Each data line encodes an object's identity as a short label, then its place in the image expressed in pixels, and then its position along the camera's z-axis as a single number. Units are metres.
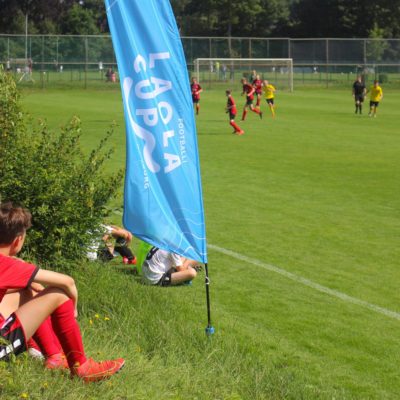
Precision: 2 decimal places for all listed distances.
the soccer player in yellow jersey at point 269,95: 32.15
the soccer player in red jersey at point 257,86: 36.41
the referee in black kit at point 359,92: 32.79
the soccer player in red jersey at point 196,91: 31.86
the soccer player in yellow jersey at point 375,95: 30.94
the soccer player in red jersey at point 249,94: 29.70
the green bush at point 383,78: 56.88
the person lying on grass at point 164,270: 7.59
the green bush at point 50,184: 7.12
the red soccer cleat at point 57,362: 4.65
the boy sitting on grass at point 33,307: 4.14
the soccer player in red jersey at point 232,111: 23.61
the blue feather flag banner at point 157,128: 5.56
